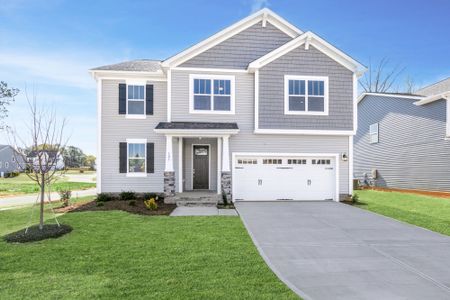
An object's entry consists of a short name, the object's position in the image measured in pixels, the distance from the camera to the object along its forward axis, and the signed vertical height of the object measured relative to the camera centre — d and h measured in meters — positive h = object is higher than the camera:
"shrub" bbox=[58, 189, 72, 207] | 12.58 -1.88
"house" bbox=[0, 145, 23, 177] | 47.19 -0.96
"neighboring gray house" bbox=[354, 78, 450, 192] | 16.45 +1.07
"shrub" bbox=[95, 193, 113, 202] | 13.07 -2.04
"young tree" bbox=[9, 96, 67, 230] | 7.96 +0.23
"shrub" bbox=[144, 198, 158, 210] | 10.95 -1.97
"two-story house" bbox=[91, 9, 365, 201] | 13.49 +1.97
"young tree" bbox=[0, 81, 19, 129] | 18.45 +3.67
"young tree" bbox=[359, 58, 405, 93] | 33.78 +9.23
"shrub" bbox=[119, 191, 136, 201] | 13.41 -1.99
